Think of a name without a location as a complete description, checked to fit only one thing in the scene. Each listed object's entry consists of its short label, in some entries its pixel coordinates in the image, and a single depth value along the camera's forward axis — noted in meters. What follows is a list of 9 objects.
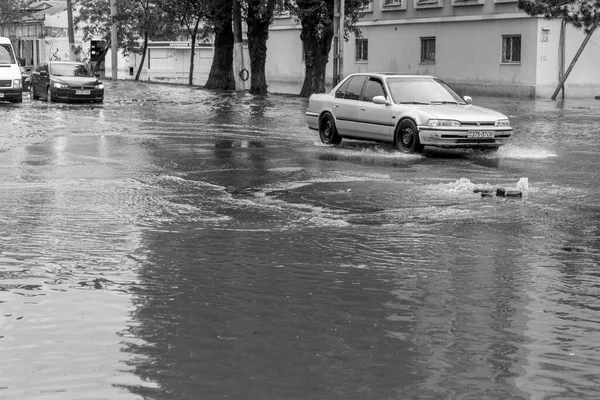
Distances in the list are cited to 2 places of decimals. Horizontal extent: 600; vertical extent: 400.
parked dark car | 34.44
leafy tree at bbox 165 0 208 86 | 49.00
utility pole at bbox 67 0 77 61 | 65.69
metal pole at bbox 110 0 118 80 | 60.81
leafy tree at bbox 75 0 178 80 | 62.44
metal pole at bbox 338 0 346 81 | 37.16
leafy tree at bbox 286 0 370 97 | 40.00
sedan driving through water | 18.00
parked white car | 33.09
